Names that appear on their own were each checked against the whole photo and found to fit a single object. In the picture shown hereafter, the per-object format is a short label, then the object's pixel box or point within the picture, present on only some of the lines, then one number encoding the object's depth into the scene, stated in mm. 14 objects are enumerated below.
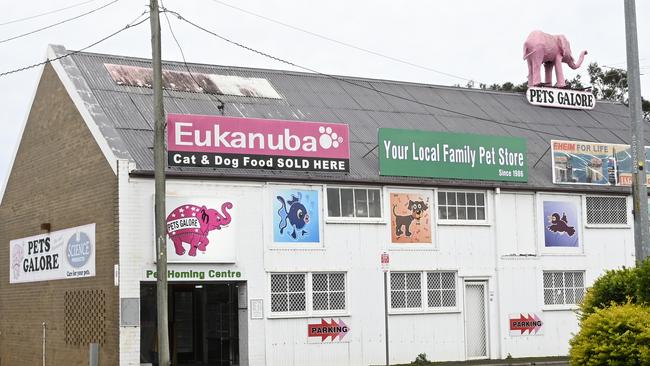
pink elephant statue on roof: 37500
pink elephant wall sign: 24766
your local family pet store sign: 28438
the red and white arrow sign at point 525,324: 30062
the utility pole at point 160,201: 21375
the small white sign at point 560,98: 37281
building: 25188
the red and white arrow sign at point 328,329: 26688
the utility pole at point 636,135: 21750
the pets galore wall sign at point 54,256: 25969
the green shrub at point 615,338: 15547
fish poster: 26594
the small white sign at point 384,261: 25052
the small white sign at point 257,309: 25922
